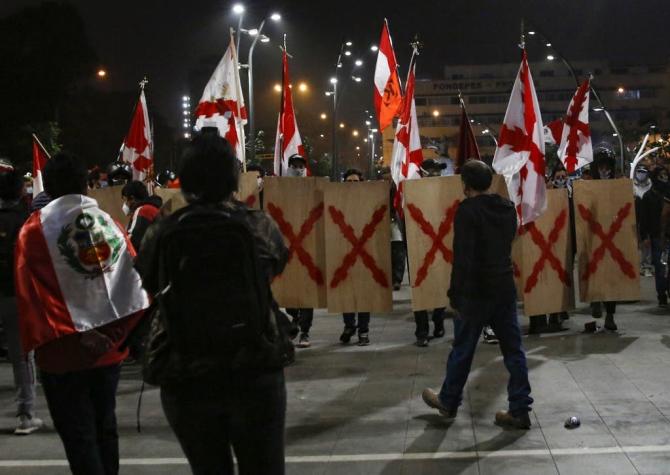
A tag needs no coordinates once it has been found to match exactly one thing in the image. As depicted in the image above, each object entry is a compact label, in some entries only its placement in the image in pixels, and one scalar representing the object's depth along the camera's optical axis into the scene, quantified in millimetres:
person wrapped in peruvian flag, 4426
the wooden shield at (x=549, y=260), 9914
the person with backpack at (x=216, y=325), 3104
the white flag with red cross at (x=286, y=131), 12305
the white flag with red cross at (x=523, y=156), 9172
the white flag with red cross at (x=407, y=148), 10562
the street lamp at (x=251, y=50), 22828
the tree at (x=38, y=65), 42656
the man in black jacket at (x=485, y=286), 6344
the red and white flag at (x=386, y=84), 12344
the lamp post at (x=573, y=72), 21028
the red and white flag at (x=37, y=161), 12125
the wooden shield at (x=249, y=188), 9367
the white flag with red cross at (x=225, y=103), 11375
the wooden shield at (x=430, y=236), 9133
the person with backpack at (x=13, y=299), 6797
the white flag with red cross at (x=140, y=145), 13344
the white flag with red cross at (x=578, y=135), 12406
